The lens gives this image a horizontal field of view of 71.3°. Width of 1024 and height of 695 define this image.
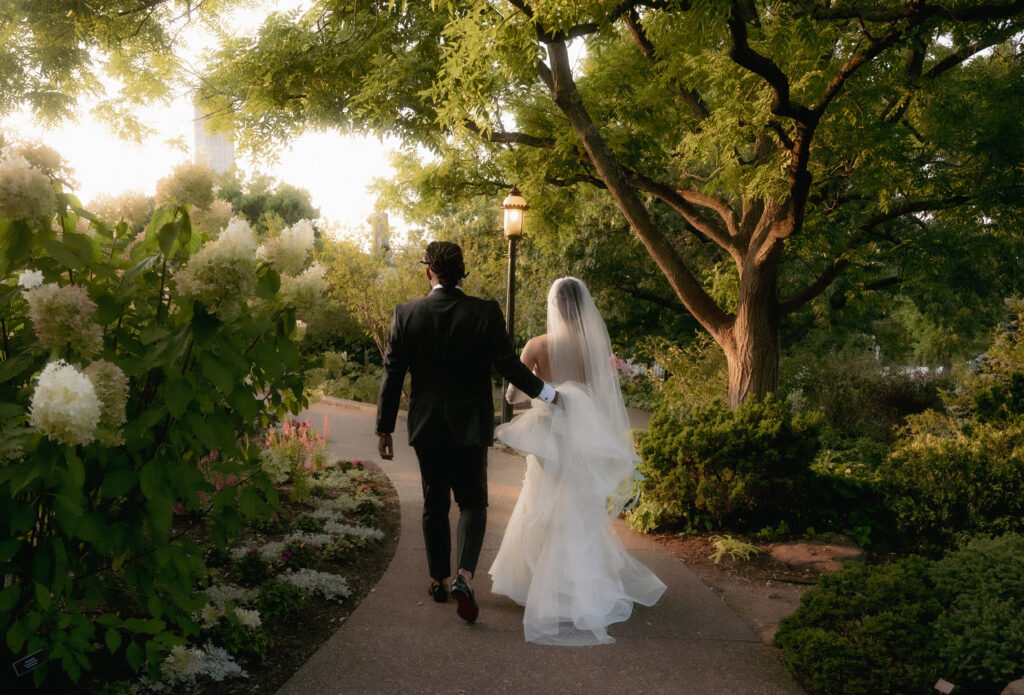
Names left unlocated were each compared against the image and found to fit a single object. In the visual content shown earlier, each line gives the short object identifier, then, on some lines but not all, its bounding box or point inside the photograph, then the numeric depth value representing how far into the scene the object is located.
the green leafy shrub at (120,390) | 2.31
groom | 4.48
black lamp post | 10.88
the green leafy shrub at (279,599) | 4.14
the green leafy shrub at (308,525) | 5.75
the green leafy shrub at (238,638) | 3.62
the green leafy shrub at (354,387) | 19.30
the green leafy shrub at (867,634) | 3.56
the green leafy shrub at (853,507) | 6.41
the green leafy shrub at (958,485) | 5.91
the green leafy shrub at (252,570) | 4.54
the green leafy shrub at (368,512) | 6.39
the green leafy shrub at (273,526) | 5.62
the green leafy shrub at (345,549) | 5.28
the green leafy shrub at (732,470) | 6.33
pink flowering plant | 7.29
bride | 4.48
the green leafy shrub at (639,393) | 21.52
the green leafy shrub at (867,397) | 14.23
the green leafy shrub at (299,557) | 4.84
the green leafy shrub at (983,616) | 3.46
